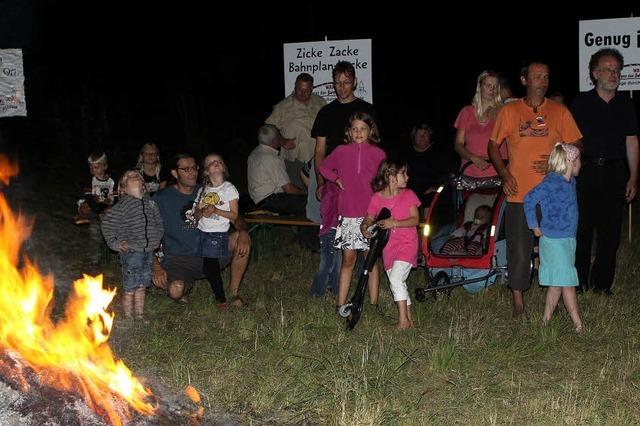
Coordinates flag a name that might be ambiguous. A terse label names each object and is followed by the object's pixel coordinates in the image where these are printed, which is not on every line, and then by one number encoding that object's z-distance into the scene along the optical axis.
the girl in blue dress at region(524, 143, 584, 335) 7.33
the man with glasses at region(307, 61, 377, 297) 8.30
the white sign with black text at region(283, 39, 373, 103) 12.68
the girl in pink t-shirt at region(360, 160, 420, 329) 7.55
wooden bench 10.12
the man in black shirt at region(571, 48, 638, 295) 8.55
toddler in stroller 8.85
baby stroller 8.59
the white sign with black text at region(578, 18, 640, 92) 11.58
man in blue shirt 8.47
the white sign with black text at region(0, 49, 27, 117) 11.79
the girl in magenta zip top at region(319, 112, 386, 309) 7.98
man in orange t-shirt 7.60
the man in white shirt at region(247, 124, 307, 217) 10.39
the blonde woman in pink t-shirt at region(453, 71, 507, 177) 8.71
